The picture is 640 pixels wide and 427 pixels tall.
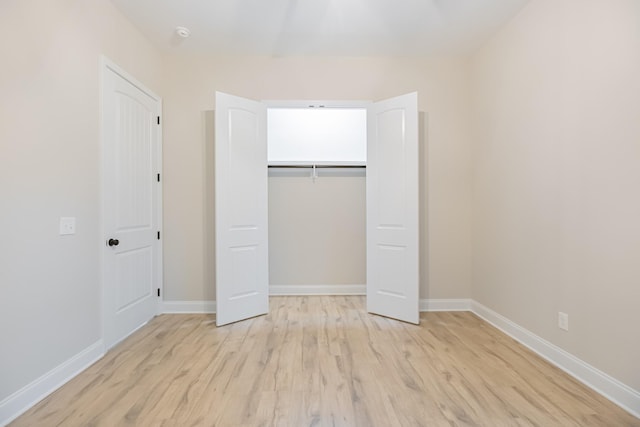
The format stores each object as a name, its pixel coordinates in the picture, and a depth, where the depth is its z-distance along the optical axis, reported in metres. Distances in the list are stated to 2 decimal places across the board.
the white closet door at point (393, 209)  3.29
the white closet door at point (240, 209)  3.27
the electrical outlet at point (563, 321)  2.32
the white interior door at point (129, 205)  2.66
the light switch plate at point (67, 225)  2.16
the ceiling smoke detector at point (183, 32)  3.13
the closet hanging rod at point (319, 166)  4.27
